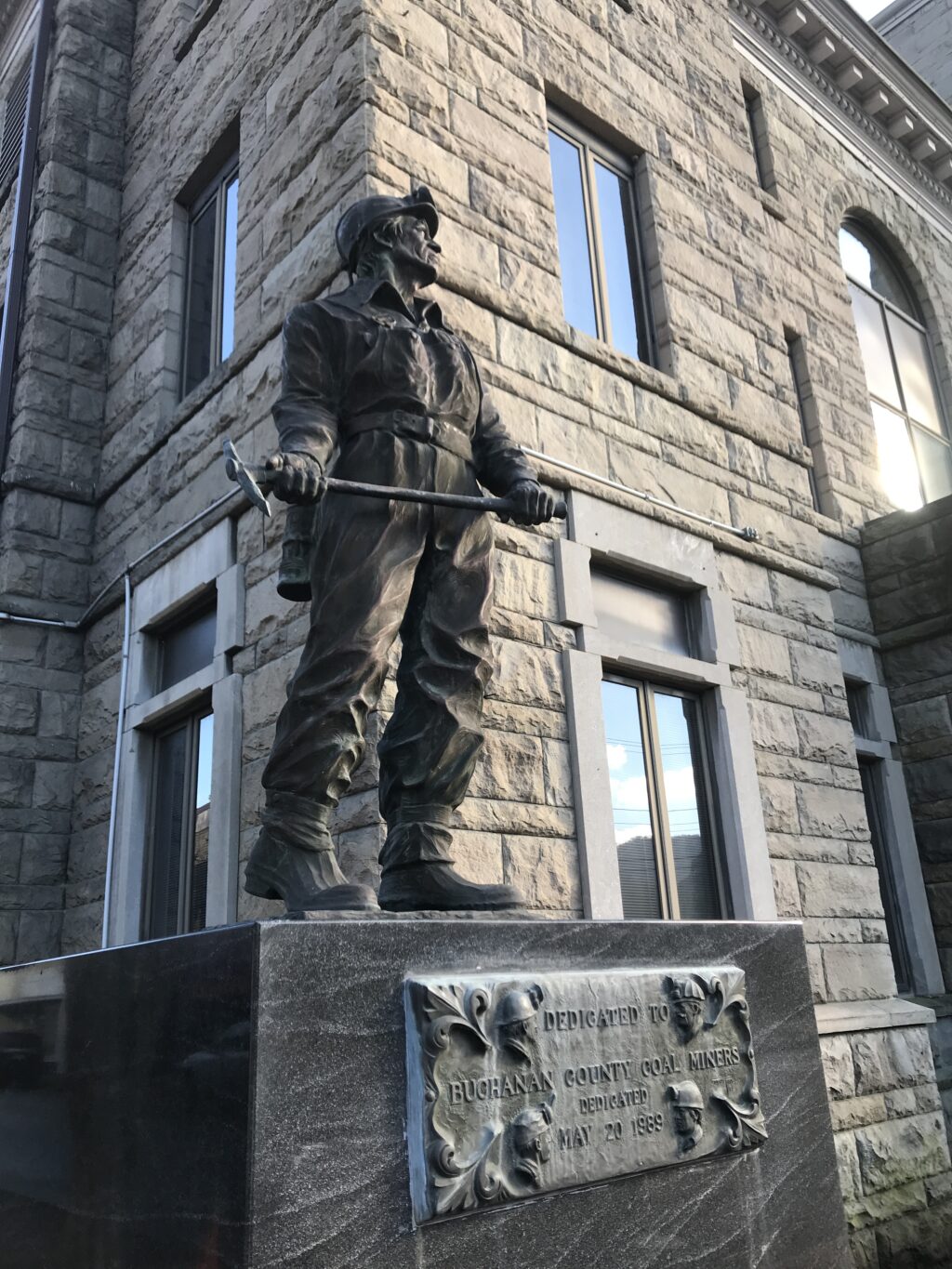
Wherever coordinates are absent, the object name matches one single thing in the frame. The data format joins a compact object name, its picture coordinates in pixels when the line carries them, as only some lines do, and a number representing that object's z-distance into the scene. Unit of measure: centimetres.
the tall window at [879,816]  891
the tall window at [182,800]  657
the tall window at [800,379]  1041
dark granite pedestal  254
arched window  1162
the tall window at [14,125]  1063
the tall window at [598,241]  766
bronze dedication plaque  279
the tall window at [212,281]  795
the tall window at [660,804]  640
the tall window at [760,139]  1057
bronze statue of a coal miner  324
